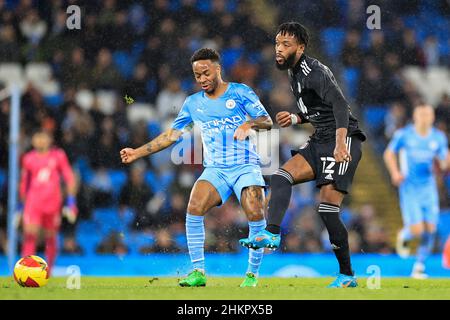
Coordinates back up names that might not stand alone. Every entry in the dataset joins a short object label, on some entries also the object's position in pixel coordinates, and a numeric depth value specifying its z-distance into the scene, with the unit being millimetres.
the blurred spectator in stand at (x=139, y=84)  11178
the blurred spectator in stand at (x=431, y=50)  12031
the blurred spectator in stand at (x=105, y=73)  11227
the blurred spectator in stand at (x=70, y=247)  10750
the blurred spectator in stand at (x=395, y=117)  11785
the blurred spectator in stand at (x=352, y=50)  11750
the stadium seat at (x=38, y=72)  11625
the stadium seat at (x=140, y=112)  11117
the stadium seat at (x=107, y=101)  11172
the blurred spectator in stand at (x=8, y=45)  11390
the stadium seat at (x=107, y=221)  10656
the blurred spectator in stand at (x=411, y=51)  11789
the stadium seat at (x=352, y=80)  11758
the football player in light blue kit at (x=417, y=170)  10992
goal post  10586
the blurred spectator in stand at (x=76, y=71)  11211
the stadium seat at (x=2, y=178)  11200
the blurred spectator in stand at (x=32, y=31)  11562
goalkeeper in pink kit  10602
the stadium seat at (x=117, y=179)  10930
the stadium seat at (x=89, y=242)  10758
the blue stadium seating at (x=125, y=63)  11305
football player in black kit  6347
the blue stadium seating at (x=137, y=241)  10375
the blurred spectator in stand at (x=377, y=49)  11570
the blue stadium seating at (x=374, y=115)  11953
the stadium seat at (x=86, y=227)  10836
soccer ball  6754
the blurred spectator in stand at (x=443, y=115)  11810
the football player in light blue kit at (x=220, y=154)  6852
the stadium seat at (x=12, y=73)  11438
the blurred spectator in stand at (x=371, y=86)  11609
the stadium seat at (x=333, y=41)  11773
